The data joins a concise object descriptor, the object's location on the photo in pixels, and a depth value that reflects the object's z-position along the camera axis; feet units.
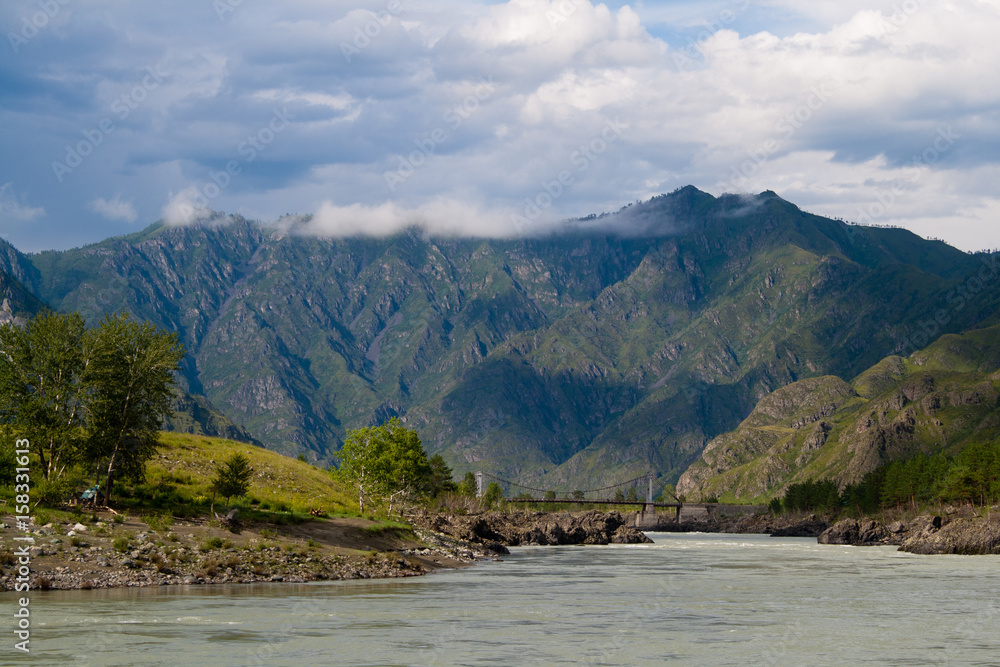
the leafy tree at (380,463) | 393.70
